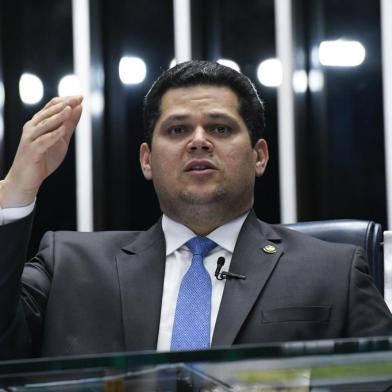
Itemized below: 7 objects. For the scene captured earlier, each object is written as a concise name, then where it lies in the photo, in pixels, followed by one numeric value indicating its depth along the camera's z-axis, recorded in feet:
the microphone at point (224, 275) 11.52
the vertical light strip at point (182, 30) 23.53
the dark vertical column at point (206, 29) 23.95
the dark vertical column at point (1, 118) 23.50
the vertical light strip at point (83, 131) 23.70
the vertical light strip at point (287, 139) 22.95
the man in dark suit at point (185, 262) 10.28
